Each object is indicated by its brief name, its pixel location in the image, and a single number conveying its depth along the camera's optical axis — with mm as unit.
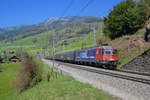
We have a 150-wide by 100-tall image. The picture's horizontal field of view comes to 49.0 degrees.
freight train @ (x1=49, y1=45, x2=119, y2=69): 24719
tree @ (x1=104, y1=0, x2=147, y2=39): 31017
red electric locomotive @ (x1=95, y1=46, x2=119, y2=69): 24578
